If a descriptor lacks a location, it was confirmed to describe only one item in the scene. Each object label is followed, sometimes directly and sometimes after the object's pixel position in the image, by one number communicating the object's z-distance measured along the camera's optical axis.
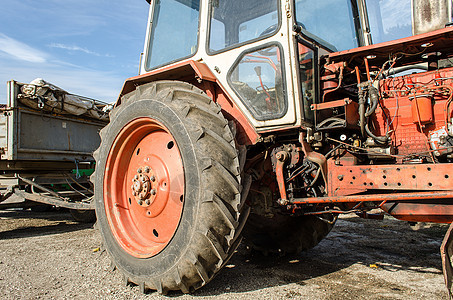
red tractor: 2.53
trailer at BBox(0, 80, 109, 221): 5.23
